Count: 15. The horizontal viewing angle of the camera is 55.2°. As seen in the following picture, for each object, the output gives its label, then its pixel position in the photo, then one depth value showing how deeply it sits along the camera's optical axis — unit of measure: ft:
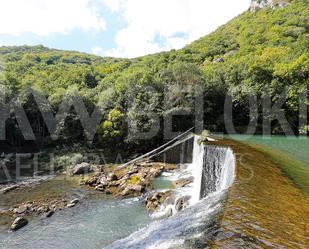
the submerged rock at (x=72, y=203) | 61.45
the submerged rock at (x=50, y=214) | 56.84
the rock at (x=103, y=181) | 74.30
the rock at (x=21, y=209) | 59.27
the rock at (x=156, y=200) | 56.85
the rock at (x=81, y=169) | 86.63
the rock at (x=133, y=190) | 66.90
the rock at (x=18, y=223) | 51.90
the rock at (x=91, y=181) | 75.79
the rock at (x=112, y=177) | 76.38
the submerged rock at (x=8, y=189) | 72.74
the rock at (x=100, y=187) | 71.15
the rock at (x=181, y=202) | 52.94
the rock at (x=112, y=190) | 68.88
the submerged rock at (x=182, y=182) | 67.52
